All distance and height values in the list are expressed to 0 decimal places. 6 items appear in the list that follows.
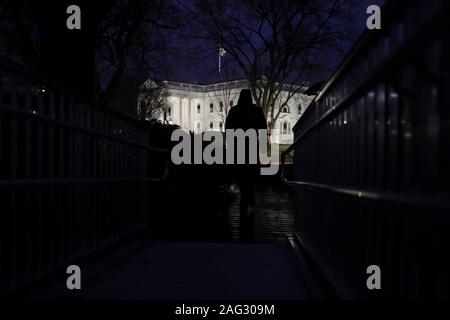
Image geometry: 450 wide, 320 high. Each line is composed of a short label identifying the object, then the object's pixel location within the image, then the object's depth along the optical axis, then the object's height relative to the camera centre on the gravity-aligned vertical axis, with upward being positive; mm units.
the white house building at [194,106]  90688 +10326
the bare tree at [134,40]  15406 +3999
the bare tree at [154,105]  43719 +6336
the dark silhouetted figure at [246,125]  8445 +657
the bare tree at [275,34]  24125 +6432
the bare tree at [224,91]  37375 +7175
